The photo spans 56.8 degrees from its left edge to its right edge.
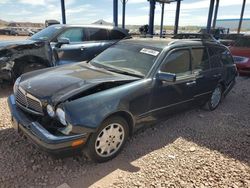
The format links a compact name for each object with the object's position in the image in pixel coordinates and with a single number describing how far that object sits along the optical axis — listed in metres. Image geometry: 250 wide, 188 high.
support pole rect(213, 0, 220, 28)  23.14
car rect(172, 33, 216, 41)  10.30
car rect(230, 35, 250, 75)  8.02
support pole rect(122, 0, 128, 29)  23.07
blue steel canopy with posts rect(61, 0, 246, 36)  15.26
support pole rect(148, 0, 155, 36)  18.11
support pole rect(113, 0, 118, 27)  14.88
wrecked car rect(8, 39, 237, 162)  2.57
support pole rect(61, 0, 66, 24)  16.22
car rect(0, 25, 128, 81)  5.39
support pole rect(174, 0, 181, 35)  21.18
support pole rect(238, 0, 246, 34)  28.83
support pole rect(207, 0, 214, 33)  17.52
